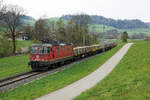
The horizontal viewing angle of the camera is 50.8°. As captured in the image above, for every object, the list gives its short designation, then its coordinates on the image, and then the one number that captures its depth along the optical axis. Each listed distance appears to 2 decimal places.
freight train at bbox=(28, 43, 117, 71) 19.67
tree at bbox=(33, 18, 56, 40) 55.38
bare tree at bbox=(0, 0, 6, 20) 30.70
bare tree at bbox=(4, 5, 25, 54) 42.59
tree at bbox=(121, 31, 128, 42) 93.31
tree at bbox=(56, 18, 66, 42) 55.85
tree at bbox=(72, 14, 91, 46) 60.34
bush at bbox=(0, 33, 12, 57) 37.84
